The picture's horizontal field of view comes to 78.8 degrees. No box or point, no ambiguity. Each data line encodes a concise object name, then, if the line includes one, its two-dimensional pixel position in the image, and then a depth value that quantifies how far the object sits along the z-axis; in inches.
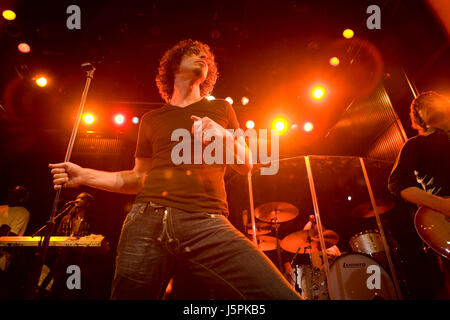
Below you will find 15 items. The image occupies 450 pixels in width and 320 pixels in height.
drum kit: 169.8
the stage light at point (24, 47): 193.6
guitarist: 101.7
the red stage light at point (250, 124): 246.4
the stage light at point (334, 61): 210.4
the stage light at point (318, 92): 227.6
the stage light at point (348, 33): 192.9
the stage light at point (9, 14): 176.9
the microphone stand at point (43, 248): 58.9
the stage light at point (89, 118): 240.2
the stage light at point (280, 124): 250.4
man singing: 40.3
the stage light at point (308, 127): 257.6
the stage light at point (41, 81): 213.8
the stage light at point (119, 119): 243.0
